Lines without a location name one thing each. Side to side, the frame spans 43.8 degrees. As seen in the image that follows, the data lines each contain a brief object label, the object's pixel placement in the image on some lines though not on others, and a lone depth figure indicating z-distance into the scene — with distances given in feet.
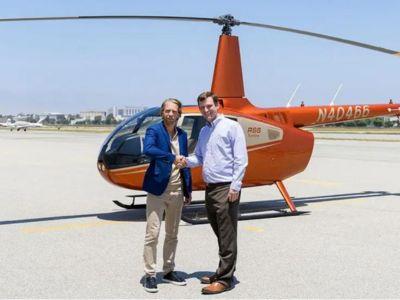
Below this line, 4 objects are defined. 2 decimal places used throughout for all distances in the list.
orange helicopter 24.66
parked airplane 286.97
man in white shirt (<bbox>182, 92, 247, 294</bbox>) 14.51
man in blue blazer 14.47
